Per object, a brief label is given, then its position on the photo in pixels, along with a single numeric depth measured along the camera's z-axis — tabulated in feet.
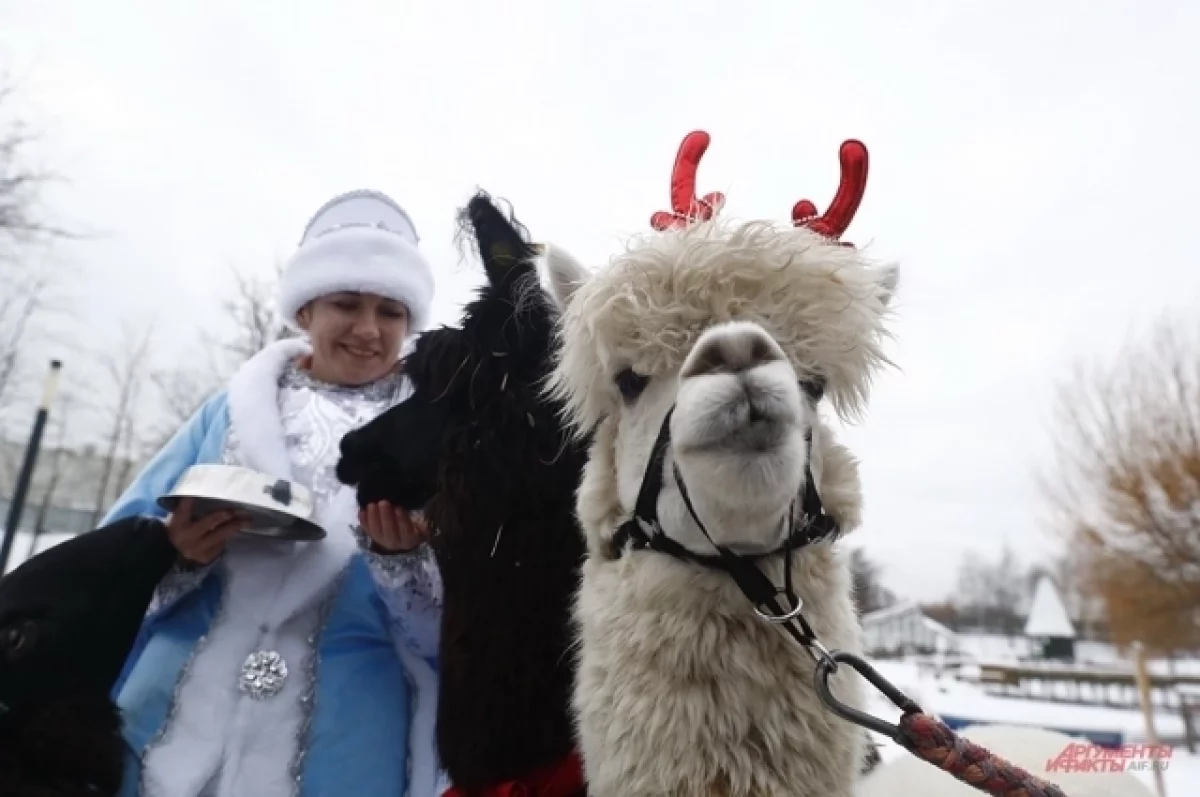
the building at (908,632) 151.53
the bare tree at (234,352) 41.37
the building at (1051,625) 74.84
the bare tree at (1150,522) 36.19
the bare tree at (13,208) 34.65
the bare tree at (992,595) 219.00
